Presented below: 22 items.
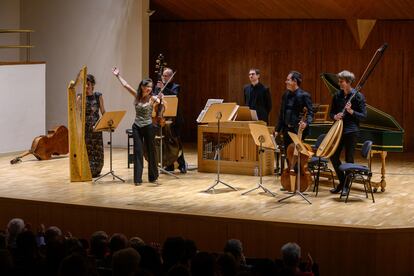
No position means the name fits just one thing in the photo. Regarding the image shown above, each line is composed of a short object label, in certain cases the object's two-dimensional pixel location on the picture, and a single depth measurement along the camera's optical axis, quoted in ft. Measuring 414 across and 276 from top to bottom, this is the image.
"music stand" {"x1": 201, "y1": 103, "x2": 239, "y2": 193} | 32.53
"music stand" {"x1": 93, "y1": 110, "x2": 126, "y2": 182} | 34.12
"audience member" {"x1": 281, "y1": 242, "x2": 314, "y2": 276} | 18.16
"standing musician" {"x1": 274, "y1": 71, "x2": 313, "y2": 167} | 33.40
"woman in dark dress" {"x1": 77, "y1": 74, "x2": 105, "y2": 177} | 35.58
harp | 34.88
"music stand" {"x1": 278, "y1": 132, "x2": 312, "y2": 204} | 30.27
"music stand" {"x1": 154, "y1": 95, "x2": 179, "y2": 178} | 35.80
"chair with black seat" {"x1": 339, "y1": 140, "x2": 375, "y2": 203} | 30.30
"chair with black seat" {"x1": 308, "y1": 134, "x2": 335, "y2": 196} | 32.04
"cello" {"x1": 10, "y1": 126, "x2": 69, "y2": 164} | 41.72
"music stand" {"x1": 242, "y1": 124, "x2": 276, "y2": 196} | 30.89
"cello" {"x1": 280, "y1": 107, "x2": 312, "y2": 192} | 31.19
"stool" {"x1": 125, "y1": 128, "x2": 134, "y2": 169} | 37.55
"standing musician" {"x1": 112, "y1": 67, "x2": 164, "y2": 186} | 33.40
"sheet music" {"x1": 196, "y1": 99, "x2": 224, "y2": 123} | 32.81
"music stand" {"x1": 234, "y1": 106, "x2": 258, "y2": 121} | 37.14
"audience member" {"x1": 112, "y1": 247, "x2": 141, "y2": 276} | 15.55
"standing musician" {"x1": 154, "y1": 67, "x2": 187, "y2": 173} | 37.14
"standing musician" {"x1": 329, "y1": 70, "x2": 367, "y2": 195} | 31.22
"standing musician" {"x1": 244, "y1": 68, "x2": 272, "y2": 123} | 38.29
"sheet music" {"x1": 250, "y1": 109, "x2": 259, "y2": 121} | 37.15
